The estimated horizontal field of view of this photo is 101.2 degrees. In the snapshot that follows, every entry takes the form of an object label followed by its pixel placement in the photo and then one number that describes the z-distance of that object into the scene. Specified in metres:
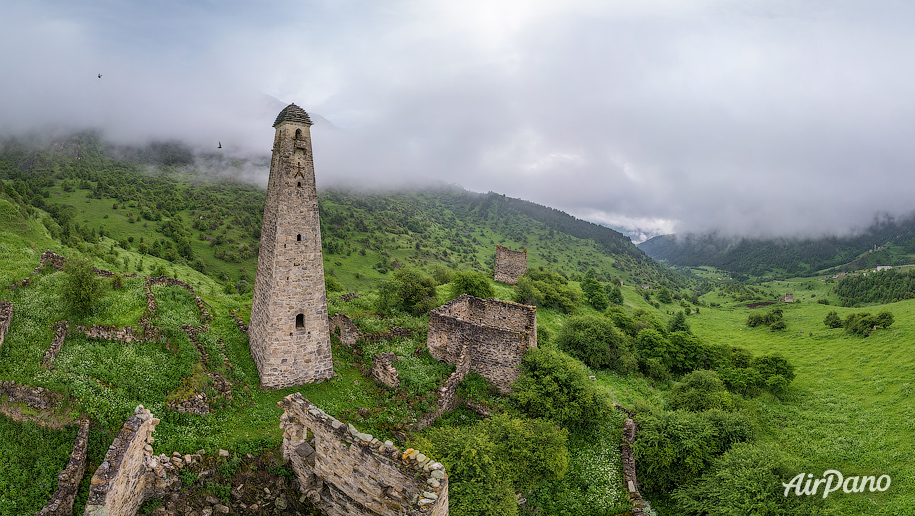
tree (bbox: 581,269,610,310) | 54.81
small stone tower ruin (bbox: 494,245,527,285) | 54.19
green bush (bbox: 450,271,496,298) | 34.53
